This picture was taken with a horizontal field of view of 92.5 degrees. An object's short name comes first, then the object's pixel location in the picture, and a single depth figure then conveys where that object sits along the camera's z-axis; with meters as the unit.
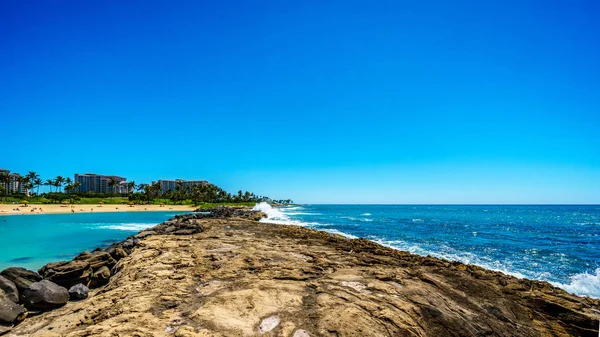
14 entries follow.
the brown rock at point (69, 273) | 9.77
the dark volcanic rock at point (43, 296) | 7.69
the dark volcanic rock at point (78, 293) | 8.60
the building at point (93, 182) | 180.25
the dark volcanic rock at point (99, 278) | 10.00
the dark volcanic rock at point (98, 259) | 11.34
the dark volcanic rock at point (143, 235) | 18.77
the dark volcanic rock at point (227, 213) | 49.85
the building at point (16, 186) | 97.94
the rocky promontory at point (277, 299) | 5.40
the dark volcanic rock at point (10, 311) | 6.82
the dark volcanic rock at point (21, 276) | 8.56
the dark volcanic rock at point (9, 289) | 7.77
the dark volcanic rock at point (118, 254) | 12.74
